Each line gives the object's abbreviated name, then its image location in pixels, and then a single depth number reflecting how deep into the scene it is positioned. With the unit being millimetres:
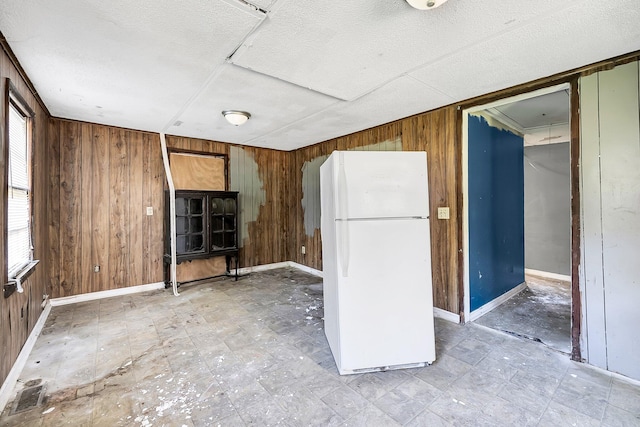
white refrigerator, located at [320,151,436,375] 1983
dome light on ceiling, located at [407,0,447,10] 1364
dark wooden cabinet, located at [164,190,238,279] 3988
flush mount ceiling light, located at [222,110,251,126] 3078
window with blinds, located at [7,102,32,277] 2123
